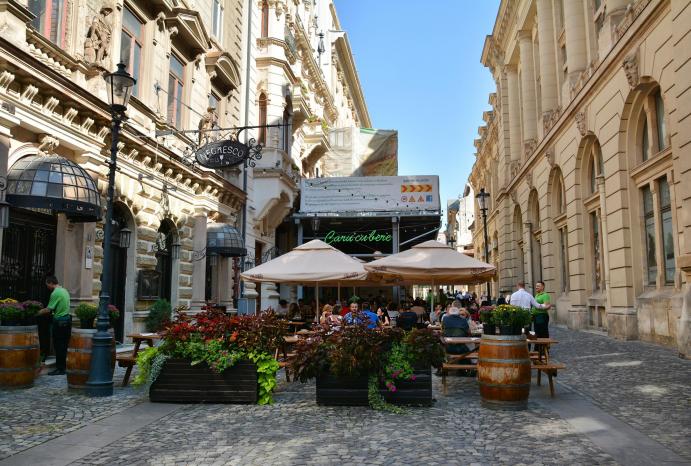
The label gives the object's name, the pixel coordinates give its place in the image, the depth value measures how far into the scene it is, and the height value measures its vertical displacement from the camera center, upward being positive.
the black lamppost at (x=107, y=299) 8.08 +0.03
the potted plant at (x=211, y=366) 7.52 -0.85
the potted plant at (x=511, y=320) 7.20 -0.24
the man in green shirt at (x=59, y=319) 9.84 -0.30
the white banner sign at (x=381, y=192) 30.23 +5.67
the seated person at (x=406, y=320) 10.73 -0.37
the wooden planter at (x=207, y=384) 7.53 -1.07
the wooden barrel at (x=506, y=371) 7.10 -0.87
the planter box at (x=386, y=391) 7.33 -1.14
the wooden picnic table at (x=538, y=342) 8.59 -0.62
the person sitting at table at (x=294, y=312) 16.25 -0.32
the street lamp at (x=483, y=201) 23.21 +4.05
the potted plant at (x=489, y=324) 7.37 -0.30
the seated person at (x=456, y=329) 9.73 -0.48
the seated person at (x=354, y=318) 7.86 -0.26
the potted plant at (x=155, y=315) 14.46 -0.34
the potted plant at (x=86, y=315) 9.52 -0.22
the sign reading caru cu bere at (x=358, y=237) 33.06 +3.65
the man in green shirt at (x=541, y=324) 12.66 -0.52
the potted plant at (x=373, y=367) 7.20 -0.83
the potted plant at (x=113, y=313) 9.80 -0.20
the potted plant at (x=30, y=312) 8.65 -0.16
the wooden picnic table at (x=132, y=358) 8.46 -0.83
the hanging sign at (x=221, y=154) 15.59 +3.95
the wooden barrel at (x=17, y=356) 8.27 -0.78
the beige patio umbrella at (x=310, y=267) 11.60 +0.69
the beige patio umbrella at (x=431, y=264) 10.95 +0.70
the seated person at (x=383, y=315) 13.59 -0.36
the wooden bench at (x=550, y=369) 7.79 -0.93
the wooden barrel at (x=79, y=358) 8.25 -0.81
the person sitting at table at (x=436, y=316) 13.53 -0.41
